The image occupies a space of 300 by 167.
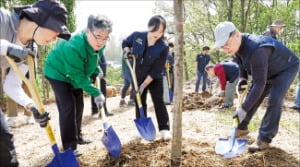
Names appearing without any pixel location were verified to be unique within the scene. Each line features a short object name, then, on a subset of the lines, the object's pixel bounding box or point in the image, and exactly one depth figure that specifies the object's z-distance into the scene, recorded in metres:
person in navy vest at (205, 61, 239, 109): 6.40
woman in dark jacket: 3.88
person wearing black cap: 2.06
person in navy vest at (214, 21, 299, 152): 3.04
